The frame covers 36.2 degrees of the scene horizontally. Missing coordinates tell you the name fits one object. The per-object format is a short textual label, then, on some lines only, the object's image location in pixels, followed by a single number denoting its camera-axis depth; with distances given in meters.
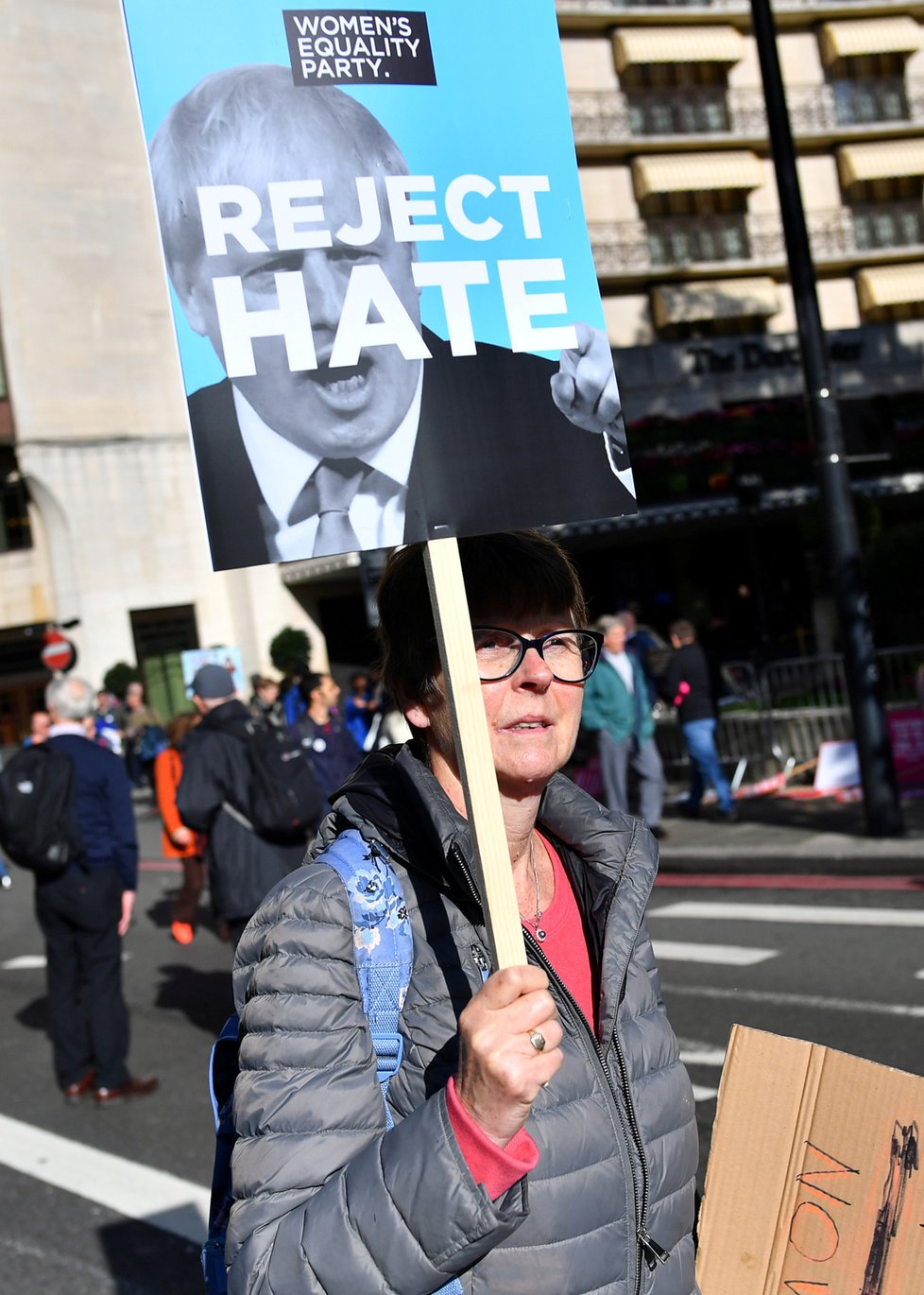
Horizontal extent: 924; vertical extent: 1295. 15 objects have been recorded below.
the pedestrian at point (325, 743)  8.42
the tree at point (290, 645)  32.09
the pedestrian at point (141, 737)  24.00
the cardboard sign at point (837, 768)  12.55
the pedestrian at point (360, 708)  17.97
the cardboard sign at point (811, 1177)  1.85
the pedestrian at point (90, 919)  6.62
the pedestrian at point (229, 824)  6.56
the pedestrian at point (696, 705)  12.07
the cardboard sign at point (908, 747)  11.77
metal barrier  12.92
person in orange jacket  8.45
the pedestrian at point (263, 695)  19.50
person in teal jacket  11.30
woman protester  1.56
